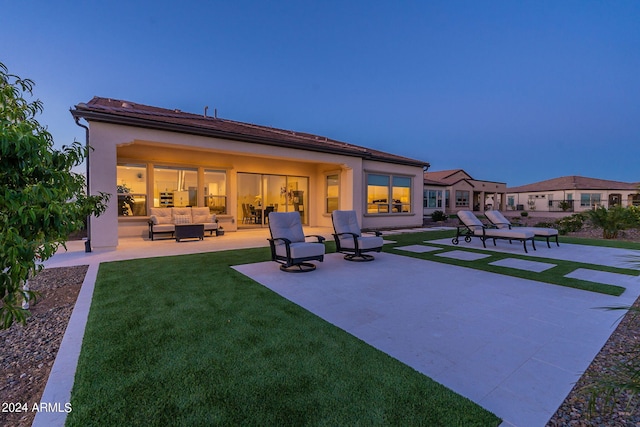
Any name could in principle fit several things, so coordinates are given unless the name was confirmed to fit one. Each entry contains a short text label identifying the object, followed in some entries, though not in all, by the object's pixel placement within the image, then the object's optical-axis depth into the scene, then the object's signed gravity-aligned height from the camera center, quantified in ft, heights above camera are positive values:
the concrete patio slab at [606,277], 15.84 -3.94
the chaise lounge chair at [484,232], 25.55 -2.07
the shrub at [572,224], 42.36 -2.01
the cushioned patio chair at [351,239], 21.03 -2.22
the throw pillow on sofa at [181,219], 34.09 -1.22
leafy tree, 4.09 +0.09
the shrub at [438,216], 62.76 -1.34
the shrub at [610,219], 35.13 -1.05
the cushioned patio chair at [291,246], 18.03 -2.32
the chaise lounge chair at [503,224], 27.53 -1.46
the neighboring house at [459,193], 79.46 +5.59
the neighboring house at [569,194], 113.70 +7.00
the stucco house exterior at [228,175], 25.82 +4.79
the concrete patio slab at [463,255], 22.48 -3.72
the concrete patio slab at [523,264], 19.11 -3.80
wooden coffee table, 31.68 -2.51
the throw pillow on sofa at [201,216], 35.70 -0.89
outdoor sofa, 32.55 -1.20
